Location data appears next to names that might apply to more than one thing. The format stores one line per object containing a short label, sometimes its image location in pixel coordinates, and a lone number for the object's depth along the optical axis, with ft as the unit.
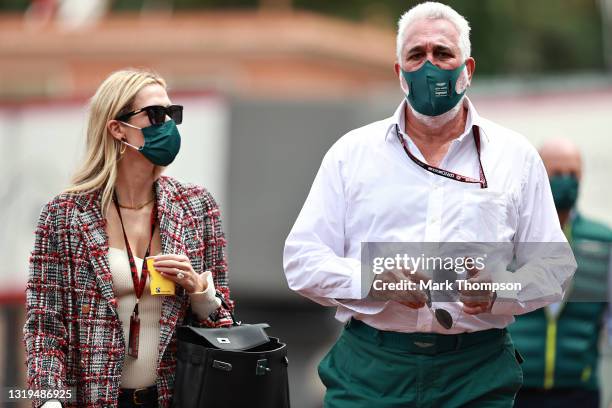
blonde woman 34.32
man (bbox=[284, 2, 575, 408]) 32.99
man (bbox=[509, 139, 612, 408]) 48.52
